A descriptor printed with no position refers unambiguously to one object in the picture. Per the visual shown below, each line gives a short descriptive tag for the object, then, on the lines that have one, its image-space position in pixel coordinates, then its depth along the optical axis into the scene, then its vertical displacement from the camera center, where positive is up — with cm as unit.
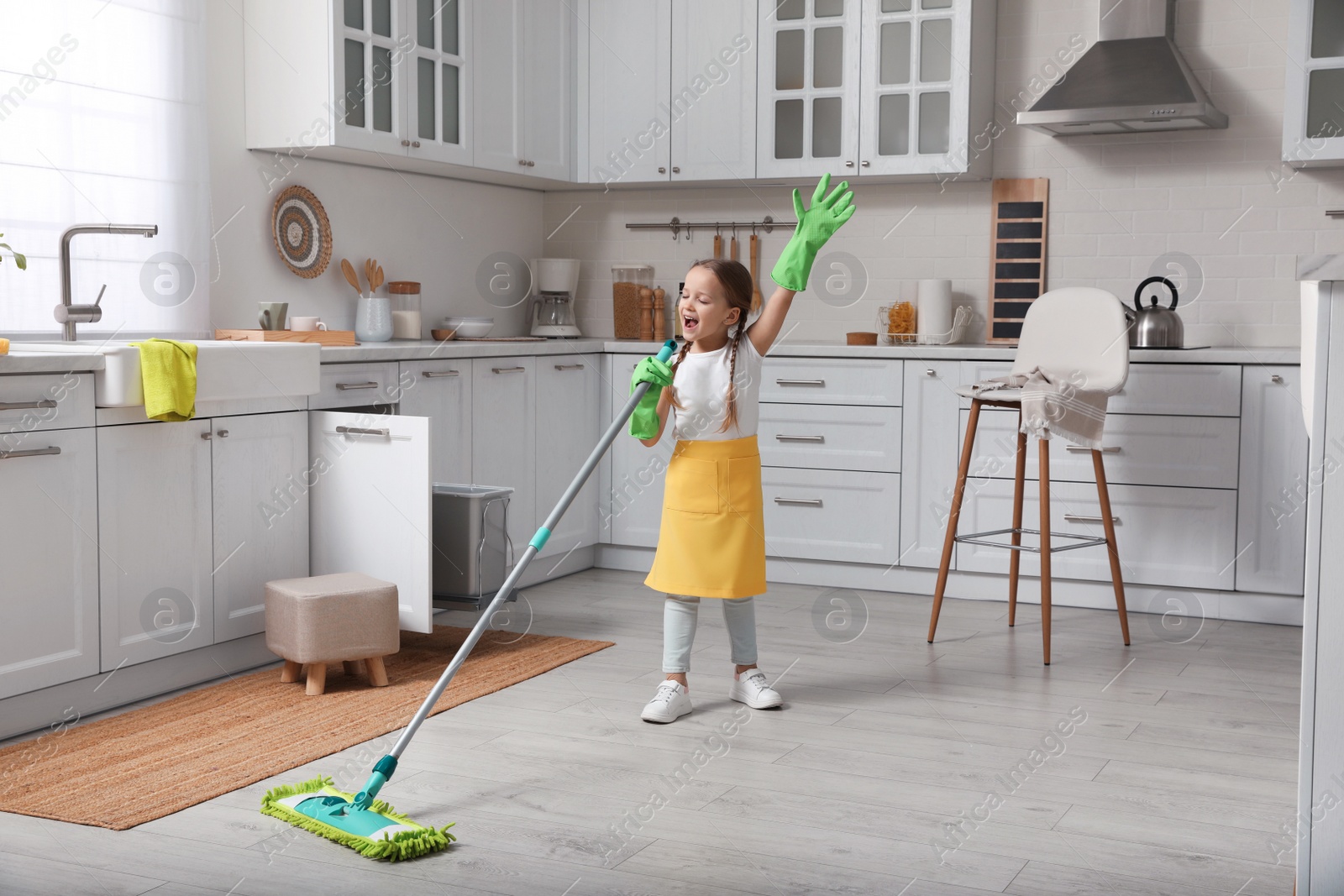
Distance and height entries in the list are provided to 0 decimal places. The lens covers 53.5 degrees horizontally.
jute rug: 241 -81
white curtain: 334 +51
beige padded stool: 311 -65
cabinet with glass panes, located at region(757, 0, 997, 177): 452 +91
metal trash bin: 362 -53
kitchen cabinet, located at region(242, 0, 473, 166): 385 +81
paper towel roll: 471 +16
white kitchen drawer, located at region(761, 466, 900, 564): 446 -55
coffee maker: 523 +22
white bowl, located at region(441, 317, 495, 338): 454 +8
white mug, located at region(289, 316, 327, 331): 384 +7
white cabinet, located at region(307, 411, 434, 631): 336 -39
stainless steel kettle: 416 +8
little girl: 293 -21
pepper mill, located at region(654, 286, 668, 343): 521 +13
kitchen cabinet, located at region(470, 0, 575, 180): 455 +93
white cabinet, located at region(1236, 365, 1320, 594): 394 -38
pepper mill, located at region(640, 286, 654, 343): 522 +14
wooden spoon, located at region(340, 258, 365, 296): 436 +25
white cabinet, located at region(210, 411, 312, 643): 322 -41
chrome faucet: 327 +10
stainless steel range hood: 415 +85
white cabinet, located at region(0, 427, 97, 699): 270 -44
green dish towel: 290 -7
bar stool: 366 -2
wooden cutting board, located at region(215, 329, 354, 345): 363 +3
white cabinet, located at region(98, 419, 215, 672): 292 -44
